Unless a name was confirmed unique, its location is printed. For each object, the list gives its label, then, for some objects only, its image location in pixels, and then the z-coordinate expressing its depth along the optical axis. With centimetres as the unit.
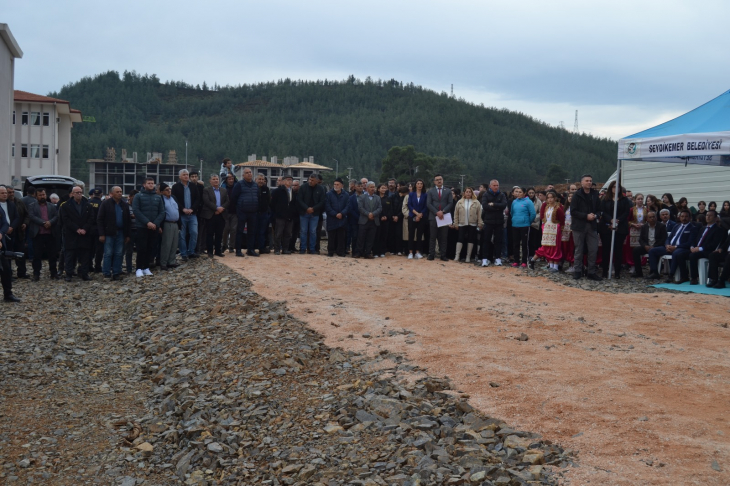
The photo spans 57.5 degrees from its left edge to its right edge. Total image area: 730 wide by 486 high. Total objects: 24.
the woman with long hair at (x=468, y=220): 1647
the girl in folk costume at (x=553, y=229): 1509
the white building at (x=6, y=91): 3316
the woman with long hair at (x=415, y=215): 1680
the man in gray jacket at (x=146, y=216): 1378
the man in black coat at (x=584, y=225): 1394
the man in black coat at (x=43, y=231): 1420
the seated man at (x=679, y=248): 1396
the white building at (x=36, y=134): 5447
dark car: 2111
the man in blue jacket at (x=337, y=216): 1633
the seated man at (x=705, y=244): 1342
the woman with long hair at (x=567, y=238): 1527
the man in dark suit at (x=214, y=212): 1468
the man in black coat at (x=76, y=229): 1375
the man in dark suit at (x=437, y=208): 1658
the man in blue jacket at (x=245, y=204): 1495
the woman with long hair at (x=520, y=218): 1577
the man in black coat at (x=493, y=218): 1600
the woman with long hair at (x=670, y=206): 1662
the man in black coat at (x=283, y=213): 1573
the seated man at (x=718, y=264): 1309
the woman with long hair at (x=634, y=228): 1515
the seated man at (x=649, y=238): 1483
